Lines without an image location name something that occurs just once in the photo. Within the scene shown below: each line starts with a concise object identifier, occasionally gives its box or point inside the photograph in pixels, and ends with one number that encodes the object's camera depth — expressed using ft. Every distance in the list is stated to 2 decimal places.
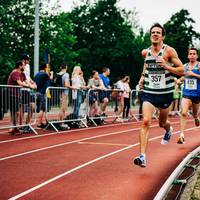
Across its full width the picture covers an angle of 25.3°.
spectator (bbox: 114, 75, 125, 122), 56.26
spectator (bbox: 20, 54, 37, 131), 38.73
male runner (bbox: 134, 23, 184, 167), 21.50
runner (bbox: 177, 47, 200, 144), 31.32
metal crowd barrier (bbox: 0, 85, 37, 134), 36.90
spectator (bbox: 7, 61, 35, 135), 37.50
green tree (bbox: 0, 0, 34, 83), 132.77
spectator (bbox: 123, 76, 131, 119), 58.49
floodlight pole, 53.57
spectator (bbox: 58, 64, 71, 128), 43.86
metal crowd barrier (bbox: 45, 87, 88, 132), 42.60
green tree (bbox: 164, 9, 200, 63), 223.10
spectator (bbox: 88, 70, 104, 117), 49.34
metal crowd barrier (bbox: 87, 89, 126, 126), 49.47
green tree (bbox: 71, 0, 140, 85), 196.03
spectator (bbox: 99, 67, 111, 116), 51.32
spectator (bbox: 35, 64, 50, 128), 41.98
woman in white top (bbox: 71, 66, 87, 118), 45.90
